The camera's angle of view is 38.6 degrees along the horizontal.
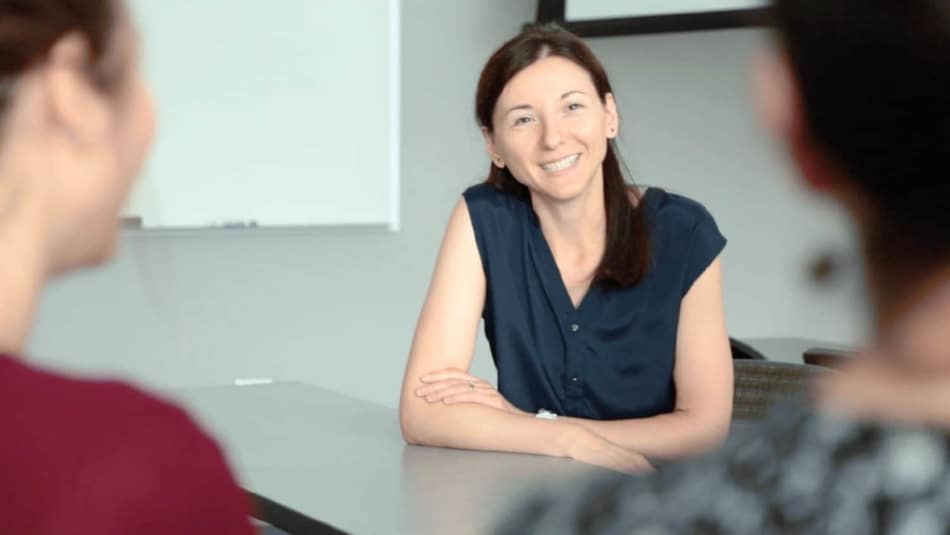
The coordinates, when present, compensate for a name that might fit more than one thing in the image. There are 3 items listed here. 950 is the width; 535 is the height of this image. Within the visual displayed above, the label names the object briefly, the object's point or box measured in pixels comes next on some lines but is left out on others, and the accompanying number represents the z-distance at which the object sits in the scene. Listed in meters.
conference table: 1.86
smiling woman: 2.66
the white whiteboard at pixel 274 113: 4.26
